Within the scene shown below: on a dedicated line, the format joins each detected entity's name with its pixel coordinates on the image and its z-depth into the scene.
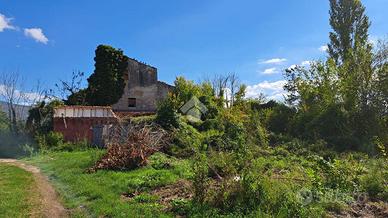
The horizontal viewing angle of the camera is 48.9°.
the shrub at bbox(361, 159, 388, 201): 9.34
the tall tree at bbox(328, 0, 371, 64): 37.44
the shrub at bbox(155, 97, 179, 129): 20.94
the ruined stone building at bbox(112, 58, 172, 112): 41.75
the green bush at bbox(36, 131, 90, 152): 21.55
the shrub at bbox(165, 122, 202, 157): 16.97
